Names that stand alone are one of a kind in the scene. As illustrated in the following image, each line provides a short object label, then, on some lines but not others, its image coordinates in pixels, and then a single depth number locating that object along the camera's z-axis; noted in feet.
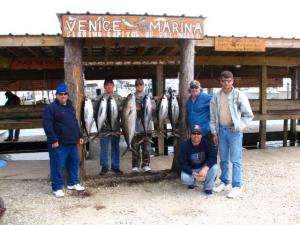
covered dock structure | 20.02
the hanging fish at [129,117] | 20.26
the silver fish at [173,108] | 20.74
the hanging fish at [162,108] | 20.66
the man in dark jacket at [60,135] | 18.38
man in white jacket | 18.53
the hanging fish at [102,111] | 20.03
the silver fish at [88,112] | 19.74
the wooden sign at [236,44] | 26.25
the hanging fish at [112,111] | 20.15
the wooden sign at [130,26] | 18.80
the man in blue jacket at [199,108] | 20.03
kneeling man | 19.07
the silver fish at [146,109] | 20.62
